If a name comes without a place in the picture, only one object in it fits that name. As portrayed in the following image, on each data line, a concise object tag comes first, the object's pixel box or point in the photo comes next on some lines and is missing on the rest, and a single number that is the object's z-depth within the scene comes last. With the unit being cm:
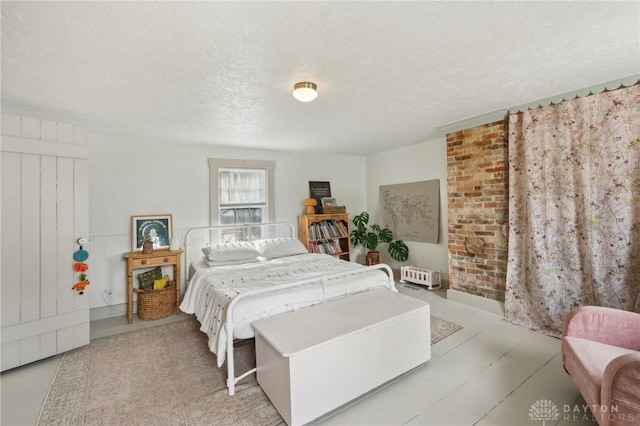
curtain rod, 223
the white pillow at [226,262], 335
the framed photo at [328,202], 501
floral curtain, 225
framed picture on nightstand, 355
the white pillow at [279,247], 379
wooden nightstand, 320
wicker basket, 325
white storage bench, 157
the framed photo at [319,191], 498
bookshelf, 465
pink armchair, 122
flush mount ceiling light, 207
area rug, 171
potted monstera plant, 472
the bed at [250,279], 204
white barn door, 222
